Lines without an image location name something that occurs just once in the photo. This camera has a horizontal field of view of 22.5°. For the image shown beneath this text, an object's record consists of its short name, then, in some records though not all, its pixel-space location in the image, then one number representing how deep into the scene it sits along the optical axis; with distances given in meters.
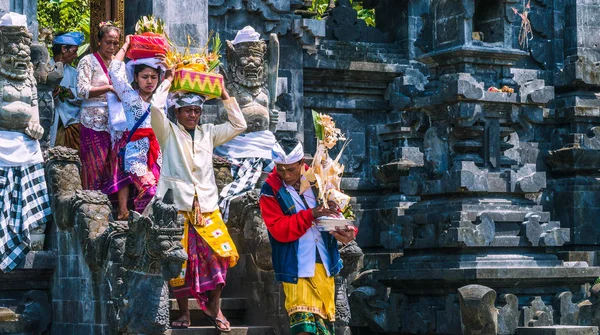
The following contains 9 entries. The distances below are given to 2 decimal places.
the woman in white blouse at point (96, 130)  16.20
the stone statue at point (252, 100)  17.02
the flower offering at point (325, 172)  14.38
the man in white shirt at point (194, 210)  14.77
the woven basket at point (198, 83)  15.11
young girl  15.73
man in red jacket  14.23
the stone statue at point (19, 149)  15.84
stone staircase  14.85
